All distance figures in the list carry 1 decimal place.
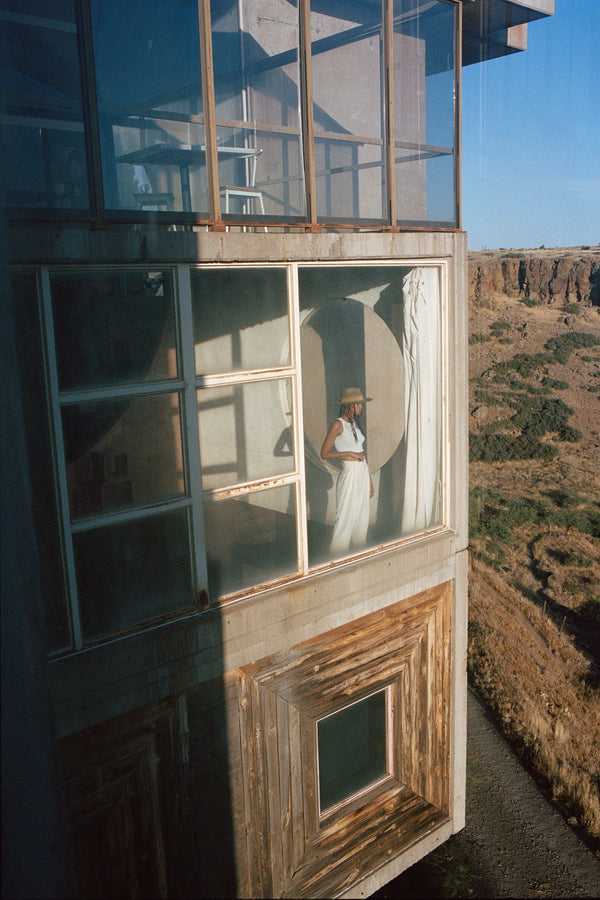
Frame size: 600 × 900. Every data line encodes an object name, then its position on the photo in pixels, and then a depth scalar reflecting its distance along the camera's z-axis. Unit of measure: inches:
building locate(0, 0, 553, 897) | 151.7
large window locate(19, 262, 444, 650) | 160.4
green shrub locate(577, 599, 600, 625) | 534.0
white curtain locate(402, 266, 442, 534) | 231.5
